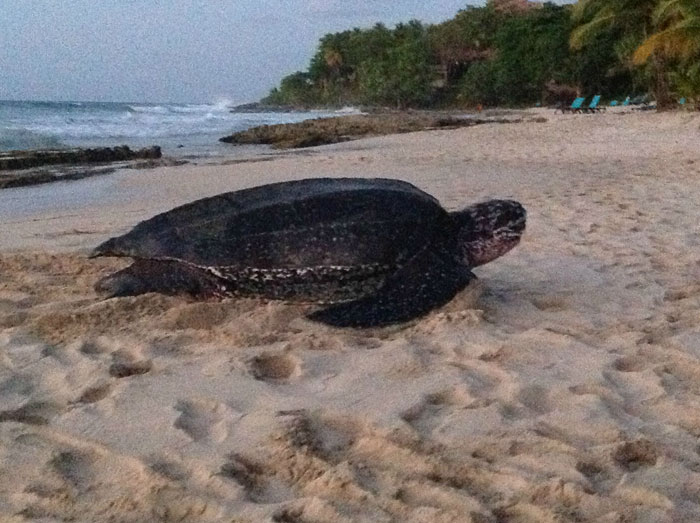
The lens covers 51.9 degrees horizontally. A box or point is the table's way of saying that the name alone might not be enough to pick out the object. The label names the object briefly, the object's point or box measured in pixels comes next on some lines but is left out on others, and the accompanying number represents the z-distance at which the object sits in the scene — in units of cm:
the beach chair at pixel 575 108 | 2945
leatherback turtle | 271
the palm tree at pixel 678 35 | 1731
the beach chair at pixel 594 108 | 2881
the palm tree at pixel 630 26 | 2280
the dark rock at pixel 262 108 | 7762
